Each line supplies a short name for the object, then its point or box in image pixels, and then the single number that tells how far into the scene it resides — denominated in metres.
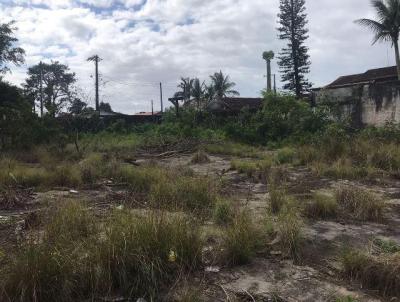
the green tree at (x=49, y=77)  47.91
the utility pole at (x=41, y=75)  49.42
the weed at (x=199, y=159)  12.96
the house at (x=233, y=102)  35.25
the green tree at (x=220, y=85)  47.03
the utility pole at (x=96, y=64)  37.97
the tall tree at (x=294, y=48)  33.84
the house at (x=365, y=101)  17.53
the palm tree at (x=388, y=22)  25.53
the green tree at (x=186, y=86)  44.64
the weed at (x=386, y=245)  4.27
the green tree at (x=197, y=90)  42.35
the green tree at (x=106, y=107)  46.16
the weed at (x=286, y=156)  11.97
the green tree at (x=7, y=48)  24.12
